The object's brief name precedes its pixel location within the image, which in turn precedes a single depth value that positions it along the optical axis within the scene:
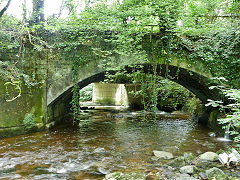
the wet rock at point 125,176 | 3.27
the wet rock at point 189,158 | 4.18
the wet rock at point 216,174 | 3.27
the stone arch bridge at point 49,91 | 5.80
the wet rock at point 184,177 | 3.28
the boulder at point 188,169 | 3.59
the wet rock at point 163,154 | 4.52
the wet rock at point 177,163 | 3.97
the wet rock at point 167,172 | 3.49
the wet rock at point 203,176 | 3.37
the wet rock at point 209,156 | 4.31
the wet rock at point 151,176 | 3.43
